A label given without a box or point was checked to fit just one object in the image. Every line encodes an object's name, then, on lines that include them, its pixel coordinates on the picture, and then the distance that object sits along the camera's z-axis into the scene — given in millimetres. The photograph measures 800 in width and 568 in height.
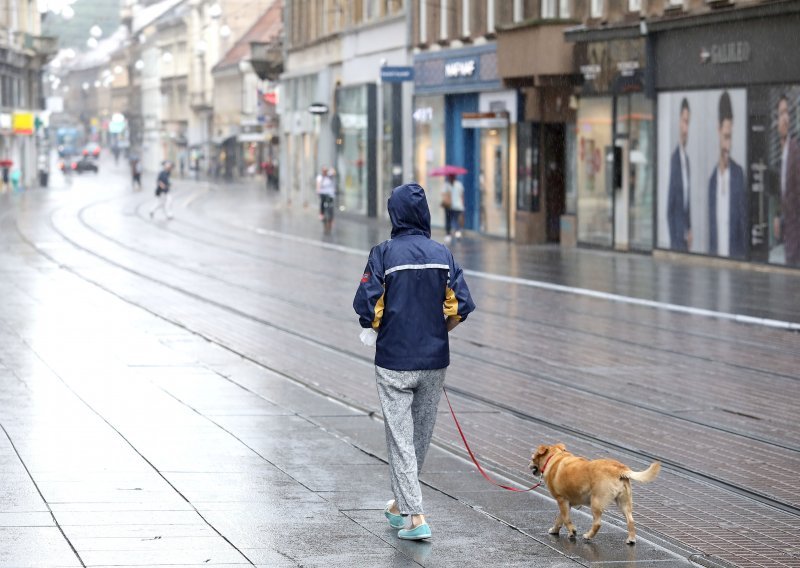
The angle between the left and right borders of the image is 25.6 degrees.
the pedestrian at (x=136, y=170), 88438
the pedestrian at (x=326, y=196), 44031
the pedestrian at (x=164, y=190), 52156
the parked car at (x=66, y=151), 165250
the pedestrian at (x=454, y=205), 37928
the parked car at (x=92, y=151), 138050
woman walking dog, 8477
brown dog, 8148
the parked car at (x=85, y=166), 128375
